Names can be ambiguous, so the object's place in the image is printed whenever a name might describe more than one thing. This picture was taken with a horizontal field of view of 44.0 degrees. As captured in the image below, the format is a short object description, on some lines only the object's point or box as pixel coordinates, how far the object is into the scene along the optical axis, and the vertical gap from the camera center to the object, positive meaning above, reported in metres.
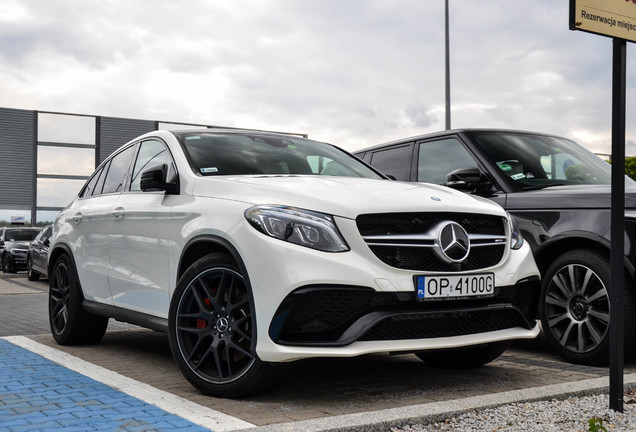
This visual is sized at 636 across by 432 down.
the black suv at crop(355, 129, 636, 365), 5.57 +0.11
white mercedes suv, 4.12 -0.24
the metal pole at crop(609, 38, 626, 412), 4.08 +0.03
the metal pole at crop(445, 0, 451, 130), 19.75 +3.58
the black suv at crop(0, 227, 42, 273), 24.70 -0.85
